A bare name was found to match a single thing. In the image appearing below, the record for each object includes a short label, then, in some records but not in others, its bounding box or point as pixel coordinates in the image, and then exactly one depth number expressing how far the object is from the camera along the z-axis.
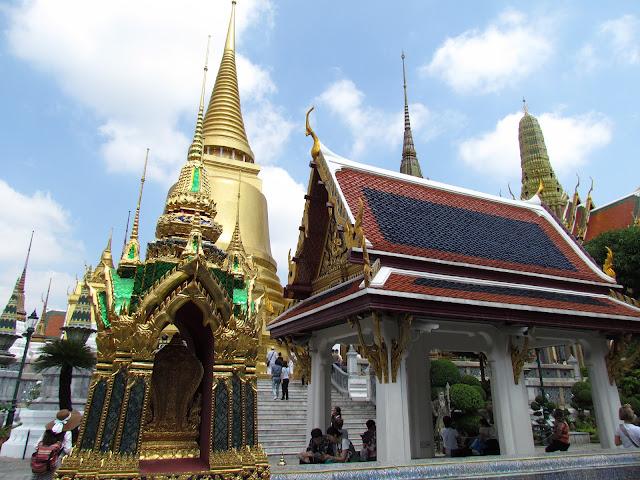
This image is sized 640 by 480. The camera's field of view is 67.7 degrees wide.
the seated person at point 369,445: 7.82
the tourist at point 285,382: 13.73
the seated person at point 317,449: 7.13
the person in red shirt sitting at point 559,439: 7.58
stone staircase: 11.02
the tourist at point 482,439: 8.91
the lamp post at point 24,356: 11.25
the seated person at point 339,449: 7.26
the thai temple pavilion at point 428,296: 6.94
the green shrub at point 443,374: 14.77
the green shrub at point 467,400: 13.41
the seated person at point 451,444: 9.27
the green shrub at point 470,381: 14.94
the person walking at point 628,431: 6.66
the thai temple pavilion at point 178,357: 3.76
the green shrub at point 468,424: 13.01
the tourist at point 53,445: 4.84
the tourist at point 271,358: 15.46
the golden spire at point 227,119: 27.23
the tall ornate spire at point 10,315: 16.66
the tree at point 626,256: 19.59
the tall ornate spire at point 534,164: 40.12
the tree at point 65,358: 10.90
